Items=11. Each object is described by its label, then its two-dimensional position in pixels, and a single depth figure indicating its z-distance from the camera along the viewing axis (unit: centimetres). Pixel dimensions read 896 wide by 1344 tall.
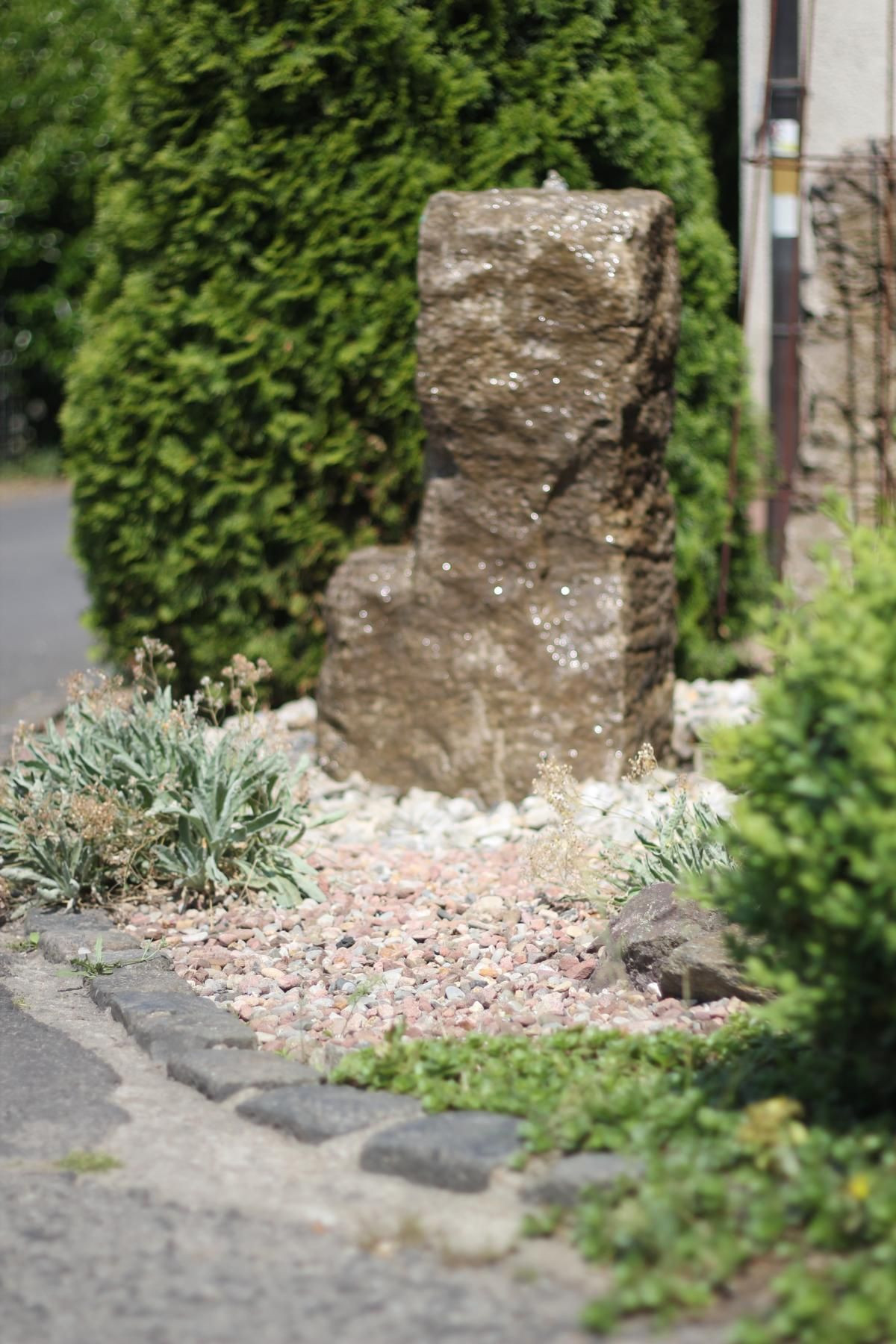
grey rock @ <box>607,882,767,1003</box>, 687
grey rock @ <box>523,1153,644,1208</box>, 519
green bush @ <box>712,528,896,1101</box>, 481
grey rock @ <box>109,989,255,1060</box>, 662
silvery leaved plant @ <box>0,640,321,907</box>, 852
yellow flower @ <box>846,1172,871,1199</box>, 487
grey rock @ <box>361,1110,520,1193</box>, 543
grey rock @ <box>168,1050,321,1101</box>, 621
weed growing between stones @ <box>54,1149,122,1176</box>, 569
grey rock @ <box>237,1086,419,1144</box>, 583
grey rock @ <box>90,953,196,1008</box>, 732
